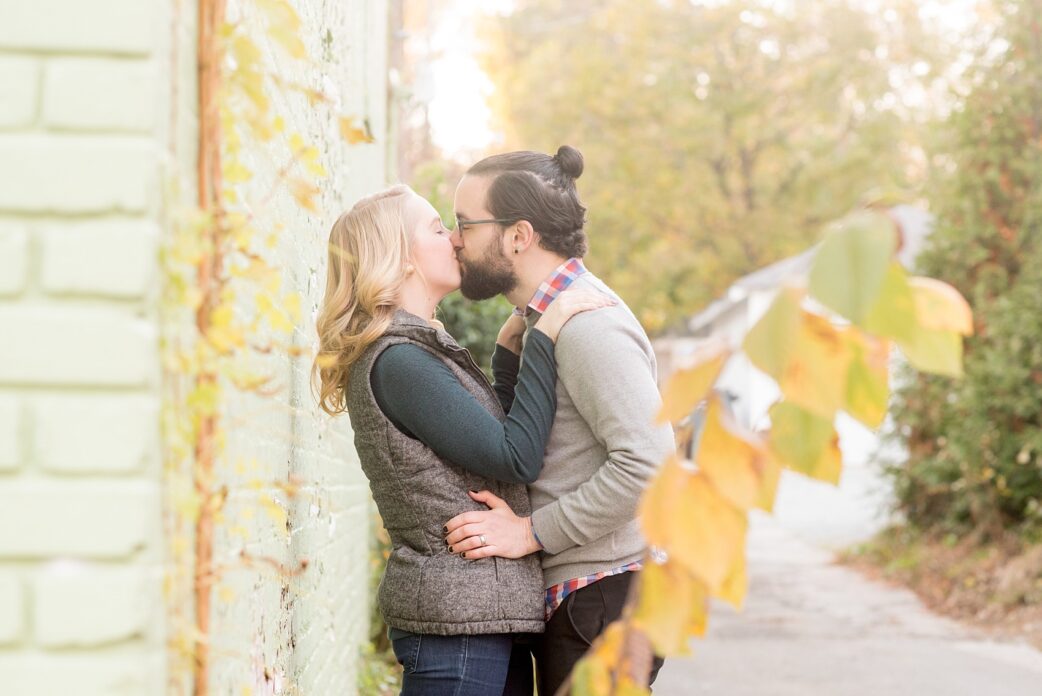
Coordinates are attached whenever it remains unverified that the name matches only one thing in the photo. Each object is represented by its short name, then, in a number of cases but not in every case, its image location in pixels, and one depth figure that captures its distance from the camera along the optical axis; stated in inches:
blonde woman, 113.7
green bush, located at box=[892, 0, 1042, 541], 378.6
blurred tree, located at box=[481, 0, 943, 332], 1167.6
